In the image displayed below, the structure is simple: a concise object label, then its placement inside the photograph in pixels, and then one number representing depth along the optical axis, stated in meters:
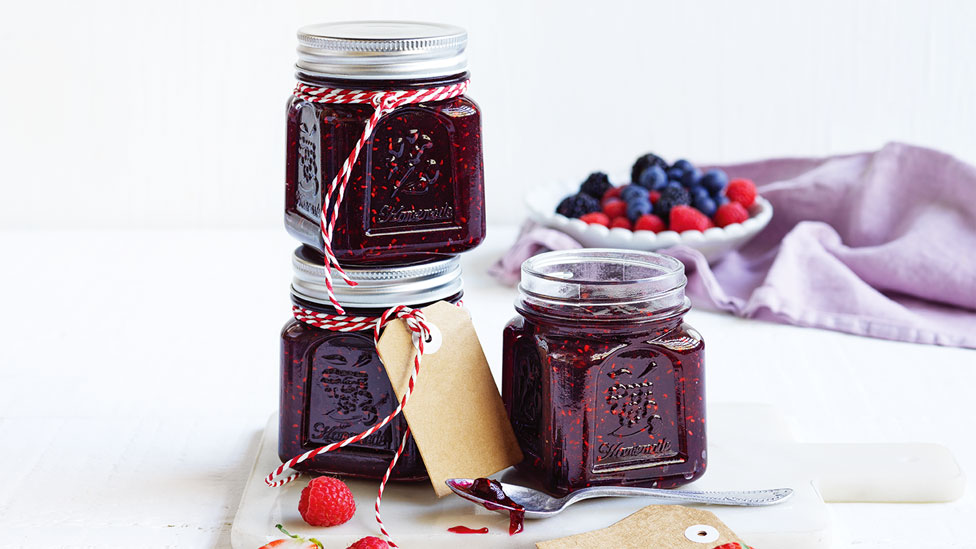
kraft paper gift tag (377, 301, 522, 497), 1.06
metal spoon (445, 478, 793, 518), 1.02
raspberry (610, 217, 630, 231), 2.05
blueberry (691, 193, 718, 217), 2.09
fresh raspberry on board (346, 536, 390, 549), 0.95
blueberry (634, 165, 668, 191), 2.11
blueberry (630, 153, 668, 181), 2.15
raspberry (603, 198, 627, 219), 2.08
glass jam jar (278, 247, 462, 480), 1.07
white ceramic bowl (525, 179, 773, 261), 1.98
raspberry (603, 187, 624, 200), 2.15
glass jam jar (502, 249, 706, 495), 1.02
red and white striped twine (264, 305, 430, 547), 1.06
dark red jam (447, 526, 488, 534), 1.01
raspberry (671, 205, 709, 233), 2.01
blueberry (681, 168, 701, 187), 2.13
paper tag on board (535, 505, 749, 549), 0.97
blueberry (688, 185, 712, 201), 2.10
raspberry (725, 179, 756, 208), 2.14
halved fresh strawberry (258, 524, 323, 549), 0.99
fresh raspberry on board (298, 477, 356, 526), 1.01
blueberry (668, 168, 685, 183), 2.14
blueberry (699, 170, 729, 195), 2.12
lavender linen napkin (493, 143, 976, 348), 1.82
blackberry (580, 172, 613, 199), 2.16
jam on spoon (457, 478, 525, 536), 1.01
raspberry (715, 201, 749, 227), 2.07
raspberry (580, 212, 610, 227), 2.05
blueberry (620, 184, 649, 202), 2.07
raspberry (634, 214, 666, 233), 2.03
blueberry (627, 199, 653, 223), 2.04
